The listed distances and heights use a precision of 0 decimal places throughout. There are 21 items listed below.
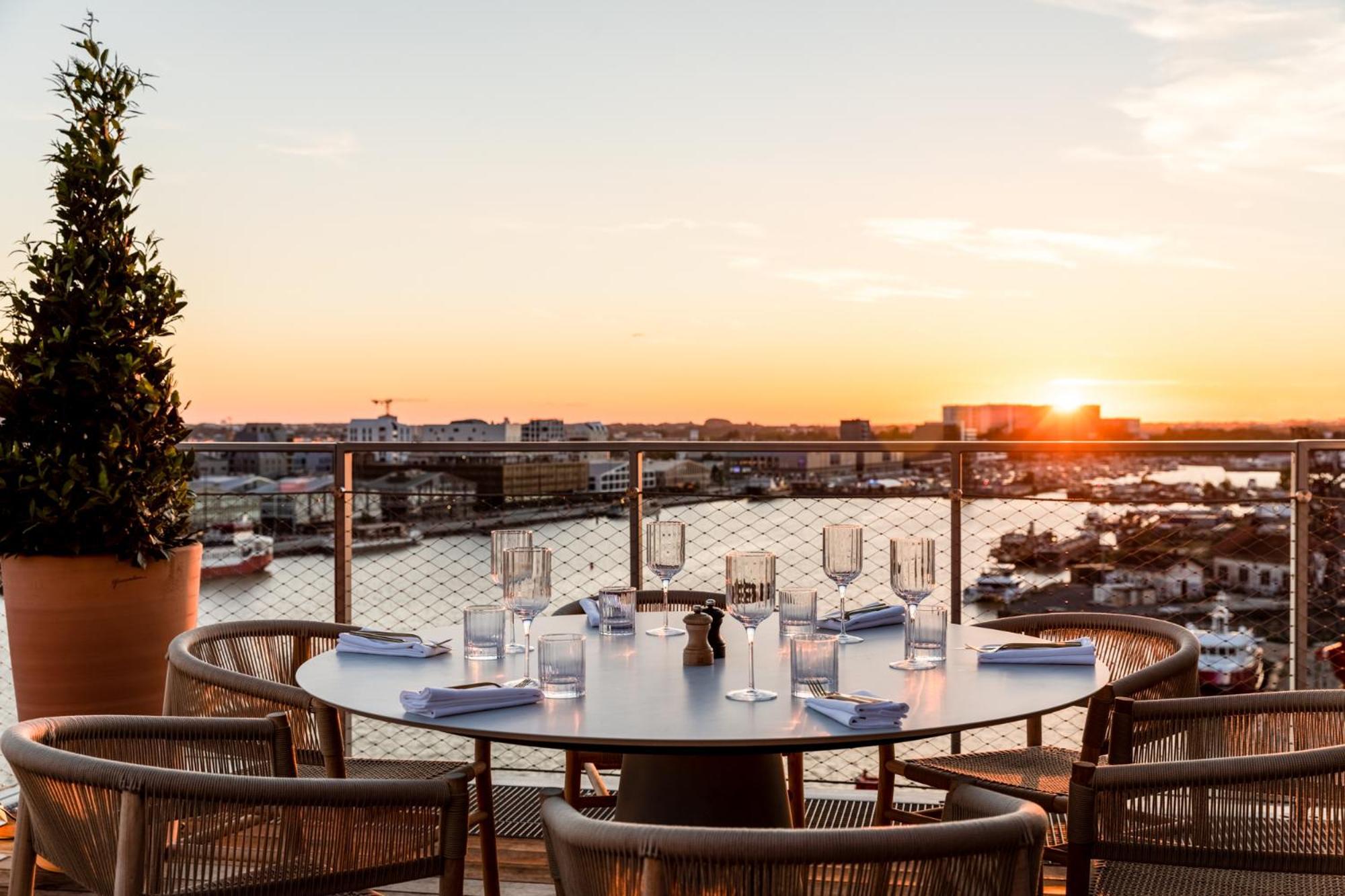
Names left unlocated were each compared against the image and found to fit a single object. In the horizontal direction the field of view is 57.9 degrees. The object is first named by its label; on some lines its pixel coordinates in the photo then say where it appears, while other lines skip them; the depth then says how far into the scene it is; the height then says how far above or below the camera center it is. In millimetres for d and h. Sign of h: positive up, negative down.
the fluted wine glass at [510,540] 2584 -240
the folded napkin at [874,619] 2791 -428
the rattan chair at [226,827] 1733 -592
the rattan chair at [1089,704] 2393 -558
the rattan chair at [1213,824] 1878 -624
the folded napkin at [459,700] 1937 -433
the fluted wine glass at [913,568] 2408 -267
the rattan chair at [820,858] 1360 -483
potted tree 3701 -37
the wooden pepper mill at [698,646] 2361 -413
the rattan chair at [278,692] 2455 -562
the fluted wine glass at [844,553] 2533 -248
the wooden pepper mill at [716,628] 2412 -387
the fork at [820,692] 1998 -431
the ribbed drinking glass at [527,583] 2387 -295
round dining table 1807 -452
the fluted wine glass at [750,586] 2262 -285
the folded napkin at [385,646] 2477 -438
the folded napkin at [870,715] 1827 -426
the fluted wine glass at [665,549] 2691 -257
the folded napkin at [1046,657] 2354 -432
